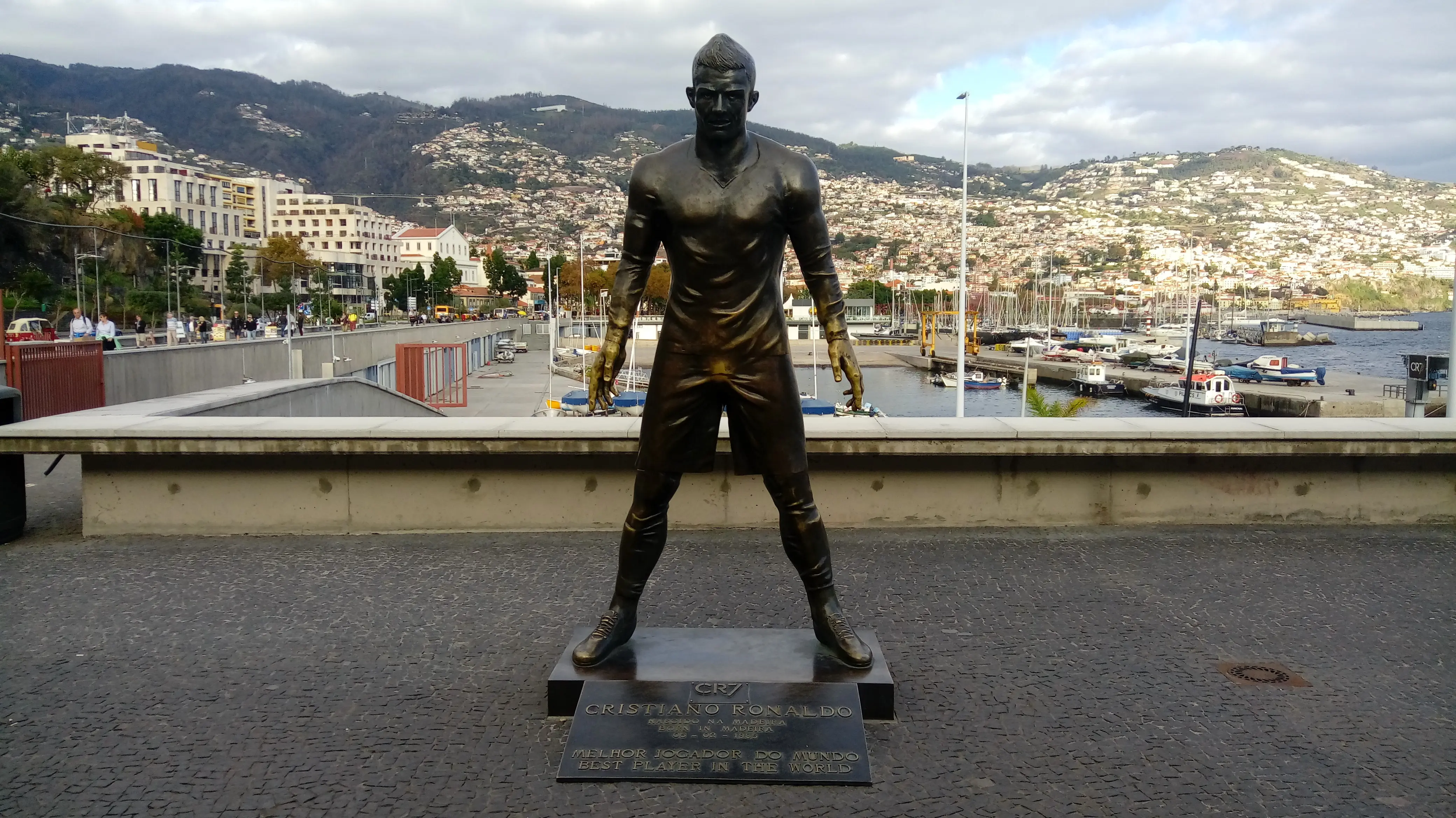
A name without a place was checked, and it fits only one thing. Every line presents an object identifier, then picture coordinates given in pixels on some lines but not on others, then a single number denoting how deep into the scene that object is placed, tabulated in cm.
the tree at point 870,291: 15250
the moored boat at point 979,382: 6494
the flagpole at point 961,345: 2781
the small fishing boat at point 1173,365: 7250
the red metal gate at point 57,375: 1294
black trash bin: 771
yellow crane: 9181
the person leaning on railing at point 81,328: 2031
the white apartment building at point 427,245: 16450
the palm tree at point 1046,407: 2220
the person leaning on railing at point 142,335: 3469
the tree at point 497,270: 13250
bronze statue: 461
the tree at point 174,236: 7606
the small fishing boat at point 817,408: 3278
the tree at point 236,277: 8806
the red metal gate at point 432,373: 3200
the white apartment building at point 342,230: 15350
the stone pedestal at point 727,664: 455
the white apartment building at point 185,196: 10775
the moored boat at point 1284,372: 6250
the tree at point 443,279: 12131
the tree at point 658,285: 7994
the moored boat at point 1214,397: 4931
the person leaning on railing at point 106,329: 2425
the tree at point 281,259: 8769
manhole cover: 504
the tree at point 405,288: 11956
